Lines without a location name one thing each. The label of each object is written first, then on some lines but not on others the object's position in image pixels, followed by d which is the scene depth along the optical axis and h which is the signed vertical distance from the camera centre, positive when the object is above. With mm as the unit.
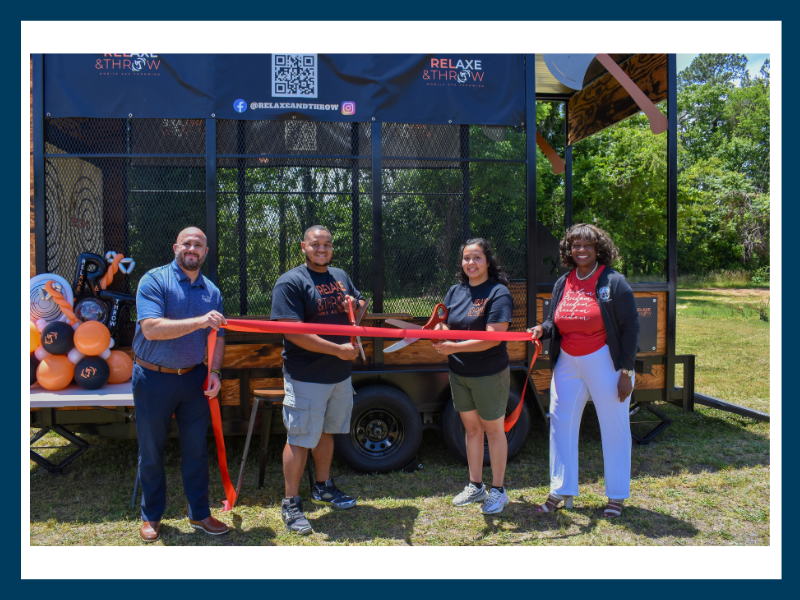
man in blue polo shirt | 3064 -439
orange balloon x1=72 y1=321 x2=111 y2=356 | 3949 -317
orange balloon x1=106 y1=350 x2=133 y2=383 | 4168 -561
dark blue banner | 4195 +1713
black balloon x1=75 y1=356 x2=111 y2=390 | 3965 -580
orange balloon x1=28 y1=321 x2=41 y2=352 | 4001 -321
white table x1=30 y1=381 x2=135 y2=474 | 3787 -734
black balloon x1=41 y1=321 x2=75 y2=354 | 3920 -308
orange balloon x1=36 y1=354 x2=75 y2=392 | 3953 -577
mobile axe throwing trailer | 4242 +1003
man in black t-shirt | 3276 -421
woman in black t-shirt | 3422 -406
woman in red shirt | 3389 -387
